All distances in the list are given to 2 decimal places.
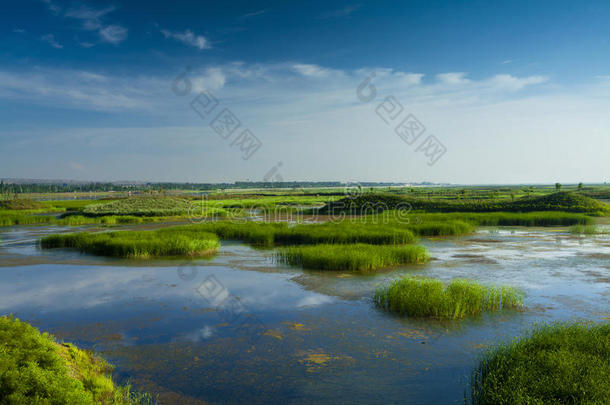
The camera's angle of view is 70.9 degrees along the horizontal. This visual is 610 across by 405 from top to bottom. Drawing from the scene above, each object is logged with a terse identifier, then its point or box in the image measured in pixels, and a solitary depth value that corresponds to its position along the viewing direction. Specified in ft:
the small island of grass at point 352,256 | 58.49
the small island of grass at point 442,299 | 37.55
